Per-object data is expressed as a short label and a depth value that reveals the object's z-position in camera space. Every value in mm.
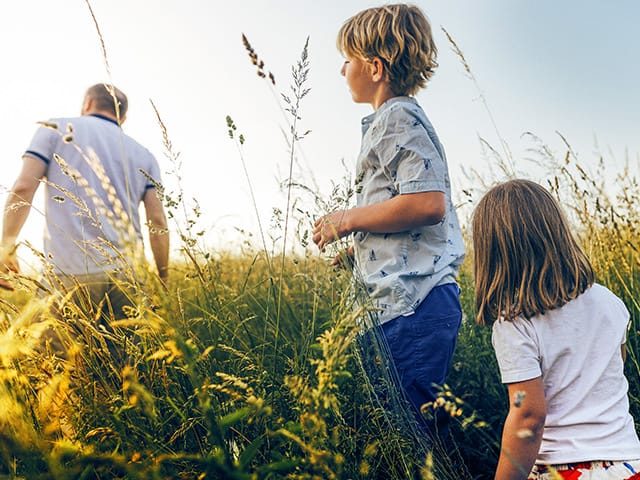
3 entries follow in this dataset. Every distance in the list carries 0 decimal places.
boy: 1910
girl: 1550
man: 3055
